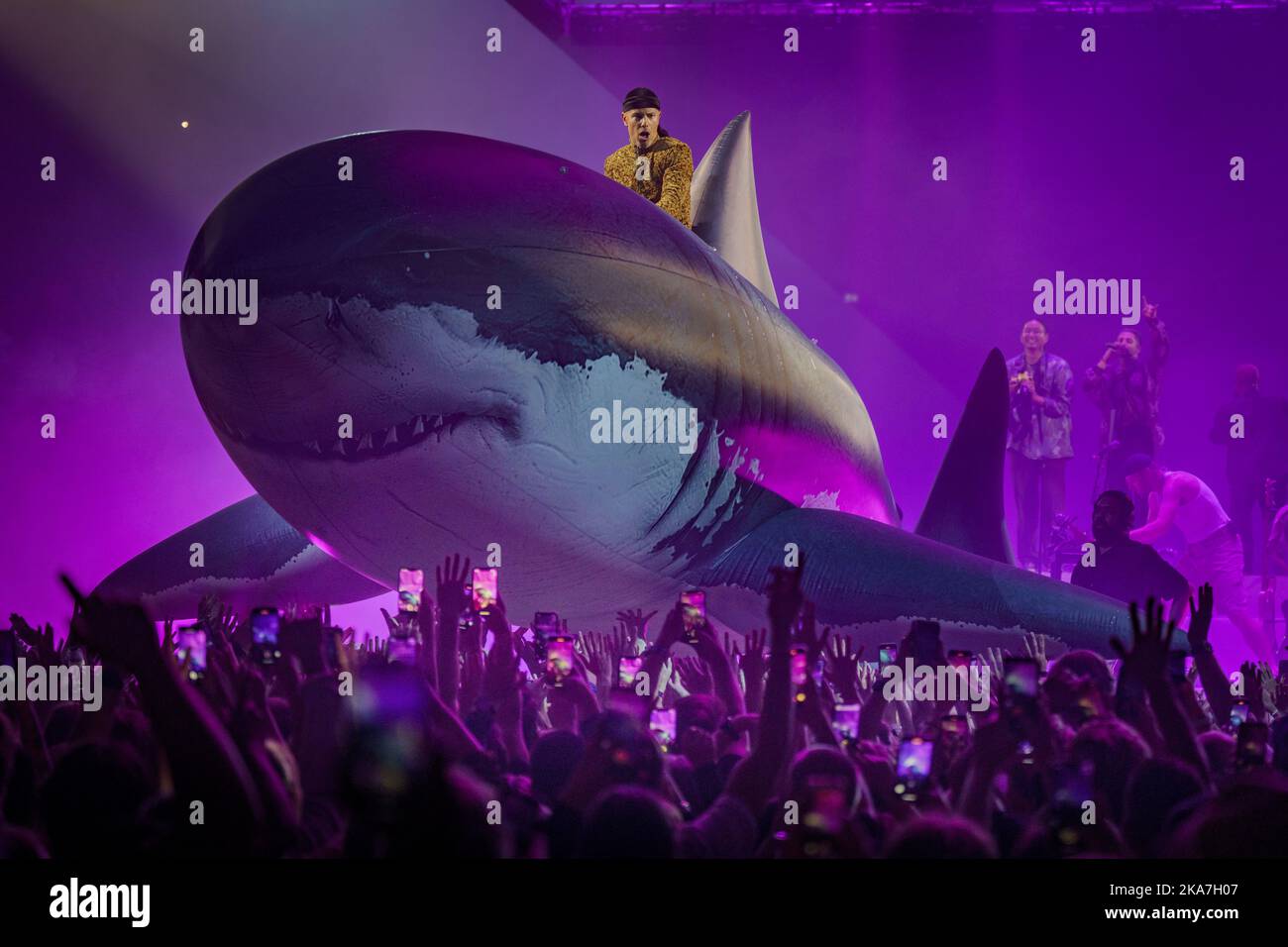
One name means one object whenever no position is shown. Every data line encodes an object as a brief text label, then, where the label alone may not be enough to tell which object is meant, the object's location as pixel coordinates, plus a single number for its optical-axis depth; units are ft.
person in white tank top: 28.48
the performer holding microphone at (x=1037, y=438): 33.32
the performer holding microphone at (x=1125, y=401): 33.76
